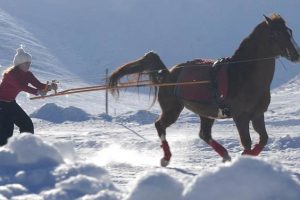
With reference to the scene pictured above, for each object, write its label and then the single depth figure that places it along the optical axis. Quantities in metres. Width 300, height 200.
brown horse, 16.59
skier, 17.20
